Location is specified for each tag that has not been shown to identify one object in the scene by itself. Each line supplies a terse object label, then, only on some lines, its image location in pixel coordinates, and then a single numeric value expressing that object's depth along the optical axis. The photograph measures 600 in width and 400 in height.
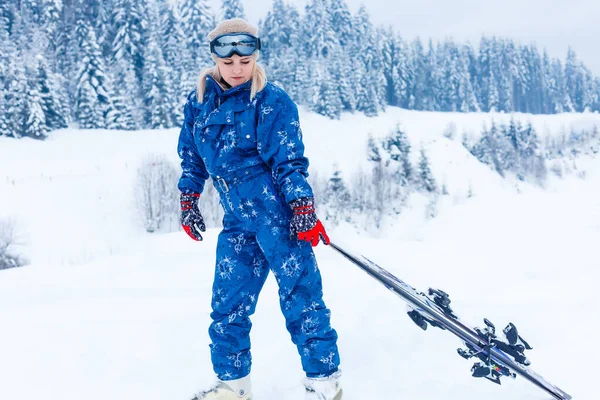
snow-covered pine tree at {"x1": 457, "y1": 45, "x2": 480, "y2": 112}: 70.57
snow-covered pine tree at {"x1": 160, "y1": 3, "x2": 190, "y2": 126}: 44.53
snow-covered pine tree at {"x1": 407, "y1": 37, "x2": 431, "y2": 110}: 69.94
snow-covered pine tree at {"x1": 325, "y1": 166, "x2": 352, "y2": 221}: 32.22
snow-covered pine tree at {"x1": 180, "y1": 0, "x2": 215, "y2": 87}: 50.59
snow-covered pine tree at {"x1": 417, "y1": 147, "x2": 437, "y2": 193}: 36.09
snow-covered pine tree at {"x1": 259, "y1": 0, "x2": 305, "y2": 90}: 56.73
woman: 2.29
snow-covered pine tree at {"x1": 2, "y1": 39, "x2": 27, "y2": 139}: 34.12
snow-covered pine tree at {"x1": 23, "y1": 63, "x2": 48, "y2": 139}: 34.25
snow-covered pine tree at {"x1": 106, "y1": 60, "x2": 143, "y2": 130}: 39.22
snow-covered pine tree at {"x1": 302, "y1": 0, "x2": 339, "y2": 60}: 61.72
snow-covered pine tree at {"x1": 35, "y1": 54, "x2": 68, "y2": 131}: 35.72
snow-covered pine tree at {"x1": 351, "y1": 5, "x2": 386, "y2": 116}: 56.59
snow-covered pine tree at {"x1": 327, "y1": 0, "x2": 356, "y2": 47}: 68.31
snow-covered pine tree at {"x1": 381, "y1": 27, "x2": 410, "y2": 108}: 66.94
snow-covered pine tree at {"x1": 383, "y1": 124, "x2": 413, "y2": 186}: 36.91
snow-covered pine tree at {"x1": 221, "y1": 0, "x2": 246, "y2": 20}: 54.66
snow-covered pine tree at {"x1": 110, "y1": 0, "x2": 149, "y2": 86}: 44.41
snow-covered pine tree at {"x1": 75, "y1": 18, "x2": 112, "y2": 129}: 38.56
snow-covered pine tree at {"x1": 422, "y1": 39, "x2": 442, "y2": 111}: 71.88
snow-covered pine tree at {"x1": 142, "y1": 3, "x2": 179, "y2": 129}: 40.81
